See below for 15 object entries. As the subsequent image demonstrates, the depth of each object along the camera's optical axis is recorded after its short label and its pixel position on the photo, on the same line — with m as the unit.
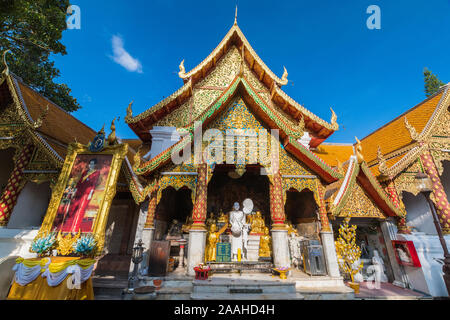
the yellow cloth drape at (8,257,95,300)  3.48
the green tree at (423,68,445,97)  17.08
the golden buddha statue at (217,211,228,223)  7.66
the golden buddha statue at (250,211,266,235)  7.28
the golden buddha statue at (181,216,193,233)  7.03
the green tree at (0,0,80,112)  8.60
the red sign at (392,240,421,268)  5.59
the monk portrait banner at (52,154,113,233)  4.90
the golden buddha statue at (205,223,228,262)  5.96
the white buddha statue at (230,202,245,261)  6.30
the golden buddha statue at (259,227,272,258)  6.40
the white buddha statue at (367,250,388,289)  5.70
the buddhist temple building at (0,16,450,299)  5.47
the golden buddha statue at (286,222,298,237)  6.90
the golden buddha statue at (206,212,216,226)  7.44
